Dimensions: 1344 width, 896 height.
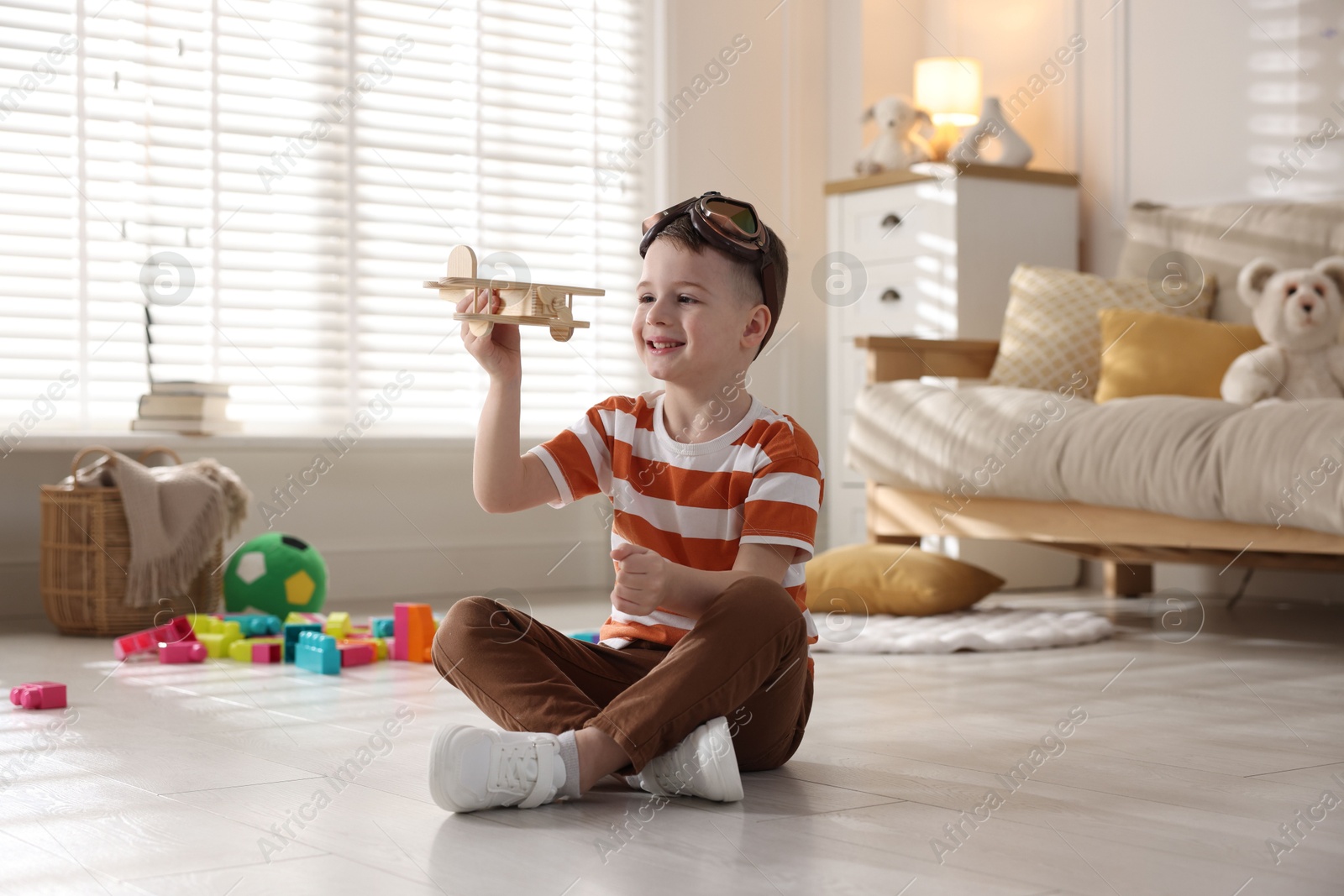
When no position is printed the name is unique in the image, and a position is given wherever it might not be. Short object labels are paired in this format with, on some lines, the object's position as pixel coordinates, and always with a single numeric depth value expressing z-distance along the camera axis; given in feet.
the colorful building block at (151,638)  7.23
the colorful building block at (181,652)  7.03
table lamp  12.02
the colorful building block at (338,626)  7.45
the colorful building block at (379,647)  7.20
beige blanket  8.38
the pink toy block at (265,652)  7.09
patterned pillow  9.90
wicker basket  8.32
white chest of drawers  11.04
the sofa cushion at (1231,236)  9.43
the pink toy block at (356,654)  6.93
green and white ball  8.66
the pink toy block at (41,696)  5.57
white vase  11.71
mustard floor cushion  8.68
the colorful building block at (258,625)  7.70
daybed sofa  7.10
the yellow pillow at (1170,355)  9.16
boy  3.71
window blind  9.74
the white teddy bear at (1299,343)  8.38
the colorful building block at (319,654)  6.67
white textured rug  7.53
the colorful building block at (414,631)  7.19
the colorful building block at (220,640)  7.30
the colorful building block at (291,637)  7.14
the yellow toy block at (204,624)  7.50
